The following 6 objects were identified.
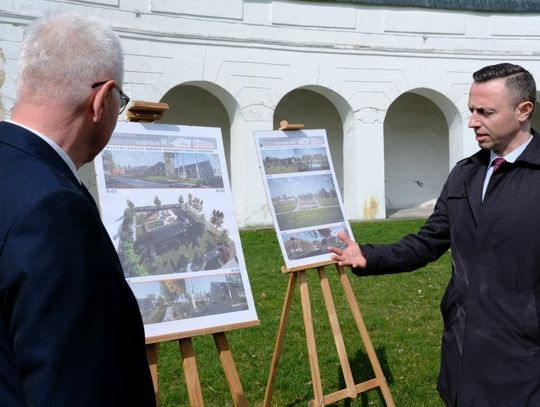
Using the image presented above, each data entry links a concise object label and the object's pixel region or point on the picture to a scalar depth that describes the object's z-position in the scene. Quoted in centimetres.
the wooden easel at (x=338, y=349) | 351
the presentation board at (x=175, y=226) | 284
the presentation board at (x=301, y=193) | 381
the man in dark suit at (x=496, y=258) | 218
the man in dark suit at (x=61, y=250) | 110
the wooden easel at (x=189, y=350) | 273
